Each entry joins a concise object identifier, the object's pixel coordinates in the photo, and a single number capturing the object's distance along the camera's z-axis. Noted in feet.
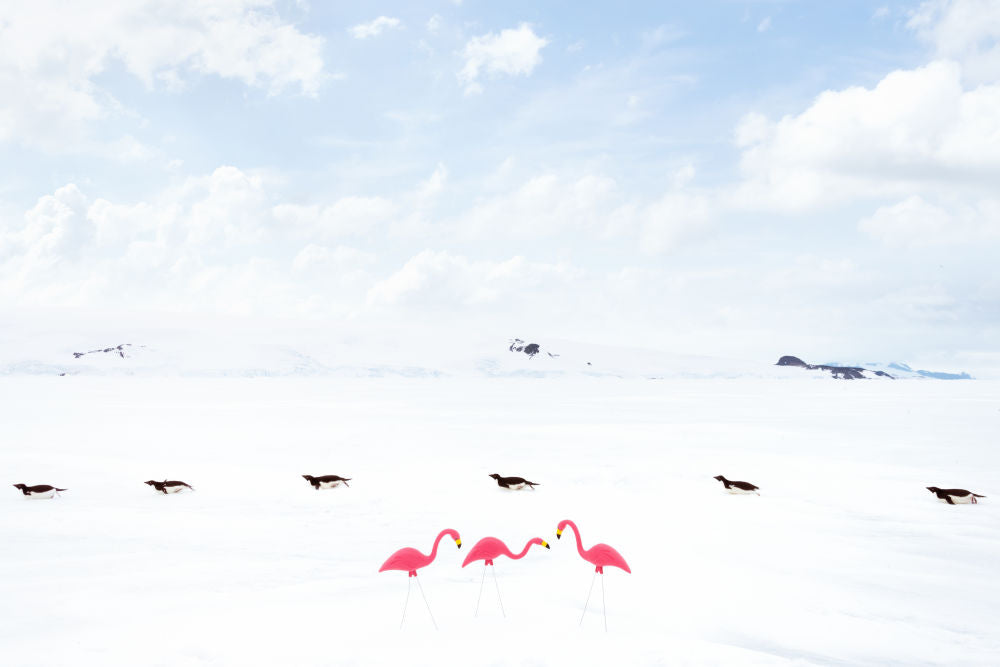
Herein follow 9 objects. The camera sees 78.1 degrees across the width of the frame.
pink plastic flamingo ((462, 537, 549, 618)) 15.16
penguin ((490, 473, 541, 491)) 32.89
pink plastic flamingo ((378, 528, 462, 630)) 15.37
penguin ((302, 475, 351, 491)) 32.96
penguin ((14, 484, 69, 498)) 30.35
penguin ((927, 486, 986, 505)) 29.89
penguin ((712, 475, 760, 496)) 32.19
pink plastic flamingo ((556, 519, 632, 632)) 15.07
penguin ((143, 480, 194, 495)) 31.68
